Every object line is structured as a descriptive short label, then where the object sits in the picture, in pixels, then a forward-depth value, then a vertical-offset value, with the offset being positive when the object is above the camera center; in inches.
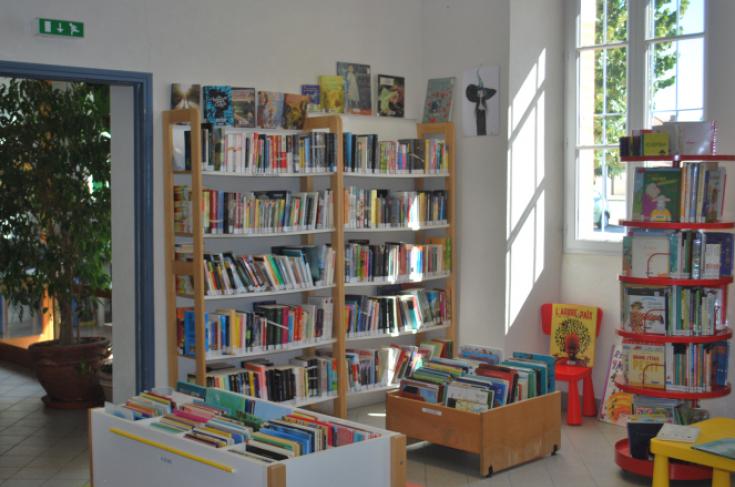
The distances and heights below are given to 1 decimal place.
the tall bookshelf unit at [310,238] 220.8 -6.3
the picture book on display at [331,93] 264.1 +35.1
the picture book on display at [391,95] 279.1 +36.4
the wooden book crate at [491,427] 211.2 -50.1
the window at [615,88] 253.5 +36.5
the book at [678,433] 185.6 -44.5
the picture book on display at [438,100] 280.1 +35.1
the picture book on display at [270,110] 248.2 +28.4
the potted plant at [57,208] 274.2 +2.0
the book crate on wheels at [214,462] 145.6 -41.0
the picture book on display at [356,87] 270.5 +37.8
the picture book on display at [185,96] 232.1 +30.1
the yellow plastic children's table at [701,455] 175.8 -46.4
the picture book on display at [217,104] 237.8 +28.6
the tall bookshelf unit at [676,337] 205.2 -28.0
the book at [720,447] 173.6 -44.3
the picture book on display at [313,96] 260.7 +33.7
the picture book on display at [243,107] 242.8 +28.5
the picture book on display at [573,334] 269.4 -34.7
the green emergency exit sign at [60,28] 207.8 +42.6
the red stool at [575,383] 257.1 -47.4
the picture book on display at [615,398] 255.8 -51.1
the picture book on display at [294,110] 253.1 +28.7
